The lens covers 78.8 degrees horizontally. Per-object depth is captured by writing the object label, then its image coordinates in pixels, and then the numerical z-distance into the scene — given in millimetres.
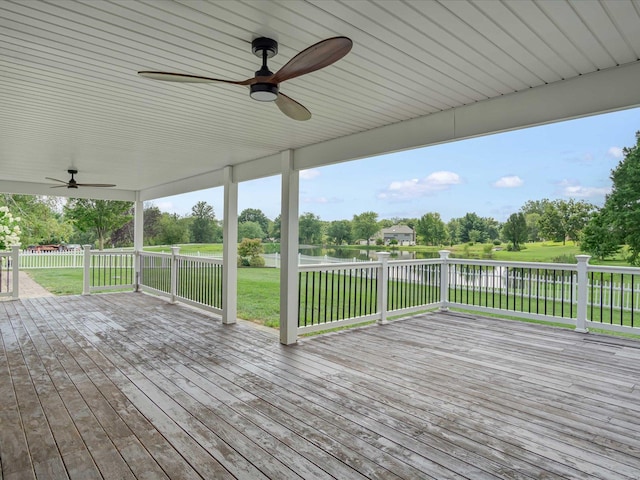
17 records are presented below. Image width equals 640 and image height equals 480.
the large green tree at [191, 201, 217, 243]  18453
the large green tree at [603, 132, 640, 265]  11266
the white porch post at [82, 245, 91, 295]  8633
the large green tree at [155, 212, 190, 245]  18219
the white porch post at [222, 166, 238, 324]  6109
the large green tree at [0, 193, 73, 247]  14680
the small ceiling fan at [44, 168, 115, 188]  6528
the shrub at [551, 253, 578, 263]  11905
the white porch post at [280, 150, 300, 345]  4938
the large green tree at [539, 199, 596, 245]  11969
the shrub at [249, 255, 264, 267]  16234
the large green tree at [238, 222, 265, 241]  16922
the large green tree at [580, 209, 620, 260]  11539
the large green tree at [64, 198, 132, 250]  14000
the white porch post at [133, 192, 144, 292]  9430
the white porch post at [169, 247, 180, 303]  7779
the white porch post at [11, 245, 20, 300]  7738
